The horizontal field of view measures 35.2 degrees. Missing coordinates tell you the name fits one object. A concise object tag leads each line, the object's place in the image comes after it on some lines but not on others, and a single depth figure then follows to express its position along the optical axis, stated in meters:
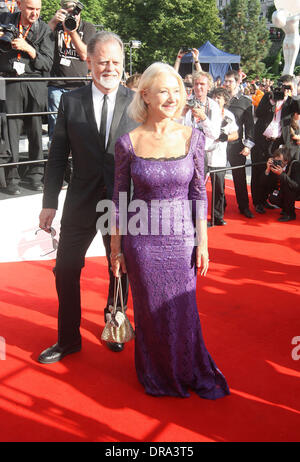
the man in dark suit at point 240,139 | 6.50
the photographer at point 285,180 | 6.55
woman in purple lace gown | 2.51
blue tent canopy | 28.53
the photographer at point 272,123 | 6.55
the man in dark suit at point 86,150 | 2.73
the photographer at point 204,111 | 5.39
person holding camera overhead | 6.22
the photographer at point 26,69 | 4.75
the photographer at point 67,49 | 4.98
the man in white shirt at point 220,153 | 5.91
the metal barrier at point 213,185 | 6.09
